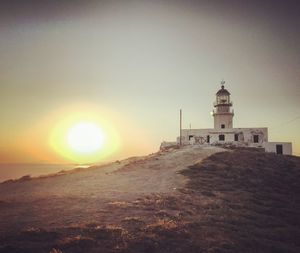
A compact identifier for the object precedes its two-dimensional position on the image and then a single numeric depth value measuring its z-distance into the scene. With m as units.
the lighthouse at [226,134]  55.81
